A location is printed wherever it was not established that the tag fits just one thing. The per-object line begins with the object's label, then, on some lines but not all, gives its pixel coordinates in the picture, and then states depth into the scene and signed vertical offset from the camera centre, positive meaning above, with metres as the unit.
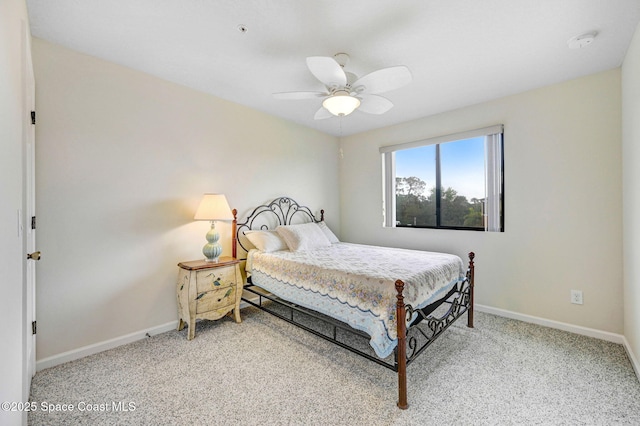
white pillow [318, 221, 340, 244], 3.94 -0.30
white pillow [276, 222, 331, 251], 3.31 -0.30
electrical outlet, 2.68 -0.85
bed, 1.87 -0.59
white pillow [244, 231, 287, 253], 3.23 -0.33
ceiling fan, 1.88 +0.97
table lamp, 2.79 -0.01
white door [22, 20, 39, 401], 1.59 -0.01
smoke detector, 2.00 +1.28
